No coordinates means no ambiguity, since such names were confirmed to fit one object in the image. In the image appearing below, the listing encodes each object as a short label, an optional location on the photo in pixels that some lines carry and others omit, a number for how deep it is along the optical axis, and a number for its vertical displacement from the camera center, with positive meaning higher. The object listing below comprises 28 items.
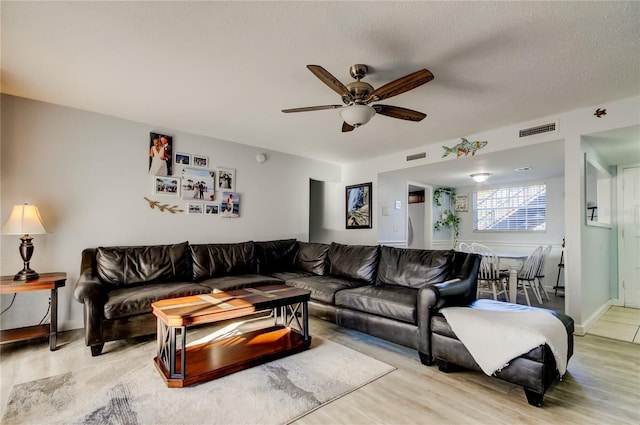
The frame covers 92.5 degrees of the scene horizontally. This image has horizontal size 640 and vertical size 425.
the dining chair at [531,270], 4.48 -0.71
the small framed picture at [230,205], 4.60 +0.19
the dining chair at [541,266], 4.66 -0.68
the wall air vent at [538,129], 3.52 +1.10
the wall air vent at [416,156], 4.83 +1.04
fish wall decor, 4.17 +1.04
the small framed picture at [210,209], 4.41 +0.12
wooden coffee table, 2.12 -1.09
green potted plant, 7.07 +0.13
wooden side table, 2.64 -0.79
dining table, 4.16 -0.78
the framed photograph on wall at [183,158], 4.17 +0.80
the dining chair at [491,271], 4.39 -0.72
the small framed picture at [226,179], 4.55 +0.58
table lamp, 2.77 -0.12
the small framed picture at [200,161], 4.32 +0.80
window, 6.03 +0.28
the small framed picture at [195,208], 4.26 +0.13
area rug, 1.79 -1.17
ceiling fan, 2.15 +0.96
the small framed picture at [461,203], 7.18 +0.42
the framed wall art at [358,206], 5.73 +0.26
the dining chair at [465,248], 5.74 -0.50
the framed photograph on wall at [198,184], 4.21 +0.46
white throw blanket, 1.94 -0.75
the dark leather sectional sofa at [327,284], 2.46 -0.73
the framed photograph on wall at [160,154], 3.94 +0.82
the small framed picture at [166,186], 3.97 +0.41
